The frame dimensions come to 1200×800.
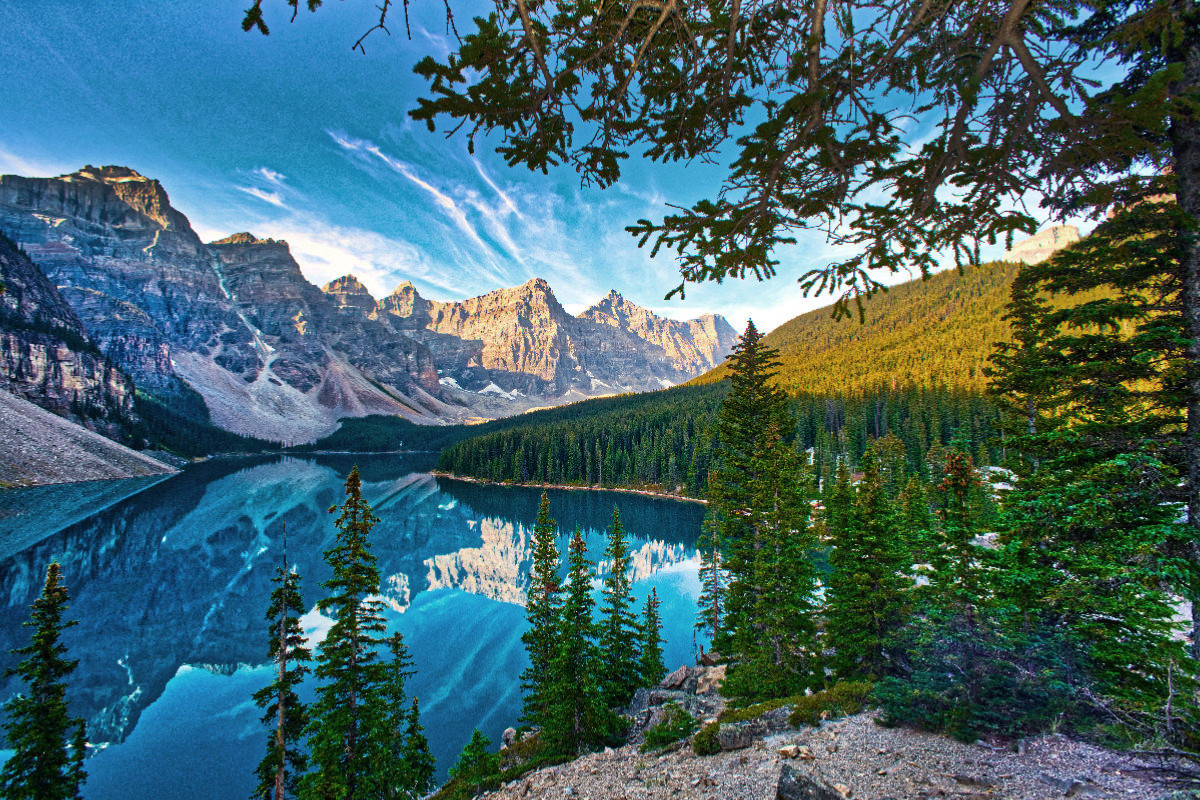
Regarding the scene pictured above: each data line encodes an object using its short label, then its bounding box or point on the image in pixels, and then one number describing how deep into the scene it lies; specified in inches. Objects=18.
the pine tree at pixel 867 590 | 521.7
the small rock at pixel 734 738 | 351.3
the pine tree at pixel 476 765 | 460.4
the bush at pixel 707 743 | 355.6
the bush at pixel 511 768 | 435.5
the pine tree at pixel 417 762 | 496.7
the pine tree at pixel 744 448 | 611.8
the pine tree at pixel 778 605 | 526.3
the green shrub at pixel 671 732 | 412.5
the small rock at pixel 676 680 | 645.3
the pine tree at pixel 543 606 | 602.2
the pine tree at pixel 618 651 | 616.4
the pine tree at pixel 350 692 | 431.5
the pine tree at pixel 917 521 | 403.9
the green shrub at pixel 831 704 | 375.9
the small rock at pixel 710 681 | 605.9
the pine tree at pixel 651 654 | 693.3
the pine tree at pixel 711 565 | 795.4
